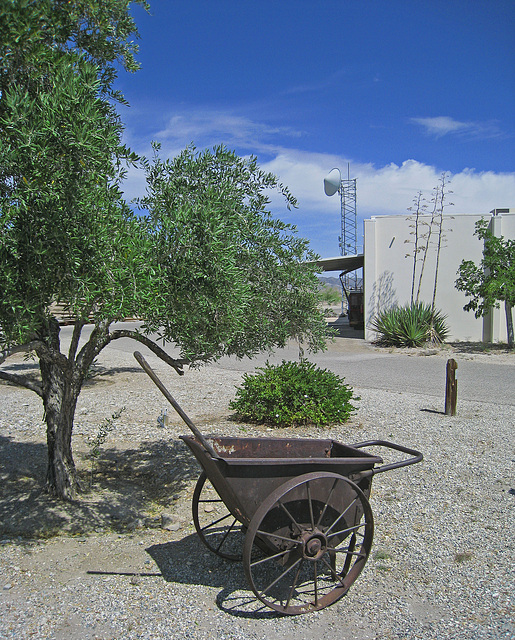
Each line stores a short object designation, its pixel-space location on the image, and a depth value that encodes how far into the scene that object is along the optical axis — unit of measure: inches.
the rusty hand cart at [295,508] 132.5
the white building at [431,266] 781.3
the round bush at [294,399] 296.0
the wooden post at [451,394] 329.4
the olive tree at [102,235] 127.2
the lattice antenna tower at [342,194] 875.4
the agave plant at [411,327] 725.9
